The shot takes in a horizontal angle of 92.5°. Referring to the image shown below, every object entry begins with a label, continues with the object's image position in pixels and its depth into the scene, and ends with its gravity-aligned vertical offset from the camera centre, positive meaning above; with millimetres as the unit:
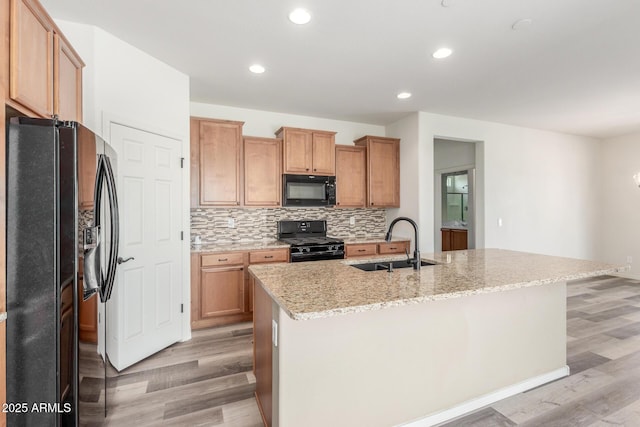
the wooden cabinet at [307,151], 4000 +826
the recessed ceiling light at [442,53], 2590 +1381
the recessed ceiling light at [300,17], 2113 +1385
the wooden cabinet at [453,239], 5539 -502
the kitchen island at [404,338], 1516 -745
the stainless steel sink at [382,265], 2249 -394
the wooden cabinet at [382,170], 4492 +625
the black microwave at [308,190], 4027 +304
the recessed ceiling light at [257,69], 2922 +1400
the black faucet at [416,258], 1975 -309
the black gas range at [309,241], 3736 -365
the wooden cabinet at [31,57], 1338 +755
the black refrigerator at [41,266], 1286 -226
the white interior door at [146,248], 2461 -315
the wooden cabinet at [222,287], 3322 -825
